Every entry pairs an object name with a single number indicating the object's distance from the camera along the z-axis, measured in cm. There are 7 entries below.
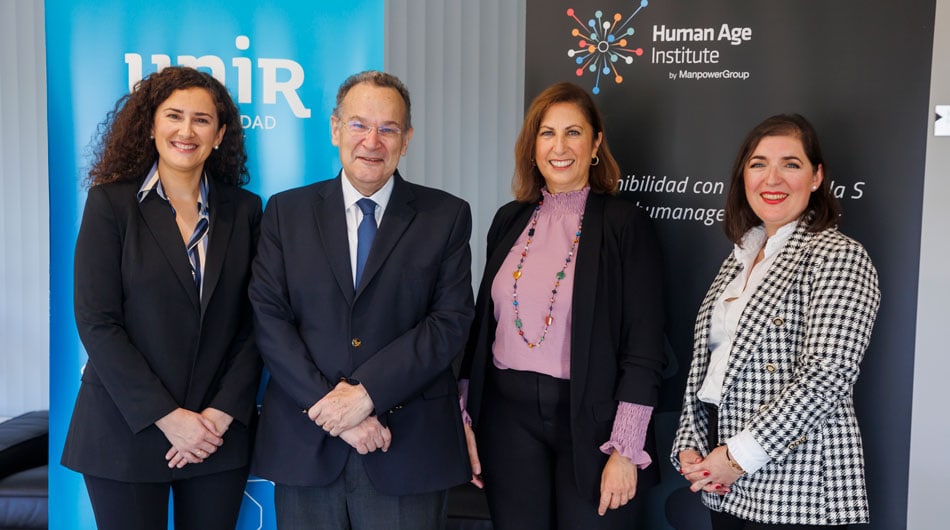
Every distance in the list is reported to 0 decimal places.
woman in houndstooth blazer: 188
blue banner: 266
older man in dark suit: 195
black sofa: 327
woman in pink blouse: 214
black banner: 266
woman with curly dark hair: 206
